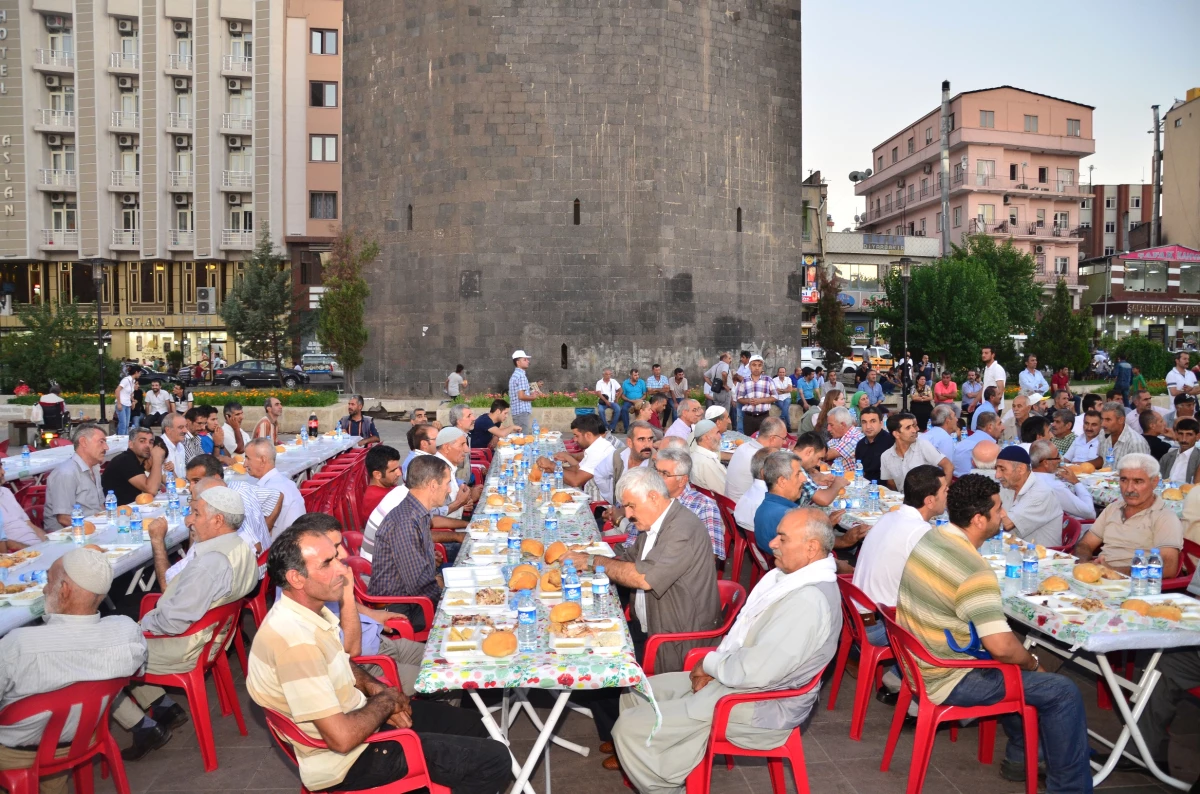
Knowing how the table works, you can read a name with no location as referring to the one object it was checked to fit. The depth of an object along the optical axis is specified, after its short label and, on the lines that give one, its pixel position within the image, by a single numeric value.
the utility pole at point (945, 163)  35.72
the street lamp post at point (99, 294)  19.97
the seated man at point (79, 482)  7.14
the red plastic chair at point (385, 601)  5.13
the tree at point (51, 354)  23.56
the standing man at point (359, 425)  12.55
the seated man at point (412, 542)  5.24
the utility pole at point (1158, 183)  55.59
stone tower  21.67
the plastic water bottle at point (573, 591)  4.38
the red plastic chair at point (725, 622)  4.51
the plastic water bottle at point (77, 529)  6.13
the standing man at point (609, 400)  19.39
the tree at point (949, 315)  30.05
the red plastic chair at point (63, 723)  3.66
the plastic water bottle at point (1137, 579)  4.68
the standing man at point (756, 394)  16.36
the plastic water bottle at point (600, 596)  4.34
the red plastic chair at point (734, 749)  3.84
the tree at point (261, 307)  34.47
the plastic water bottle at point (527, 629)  3.90
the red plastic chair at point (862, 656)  4.84
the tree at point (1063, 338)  28.20
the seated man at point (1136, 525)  5.41
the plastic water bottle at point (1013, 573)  4.77
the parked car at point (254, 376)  35.72
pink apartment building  53.44
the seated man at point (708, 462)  7.89
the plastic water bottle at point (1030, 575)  4.81
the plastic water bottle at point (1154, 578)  4.69
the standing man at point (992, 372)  14.54
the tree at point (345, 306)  21.88
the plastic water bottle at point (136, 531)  6.11
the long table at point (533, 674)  3.59
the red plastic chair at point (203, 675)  4.61
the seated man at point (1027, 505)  6.15
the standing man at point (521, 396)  15.09
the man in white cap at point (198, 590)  4.59
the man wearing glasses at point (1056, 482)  6.47
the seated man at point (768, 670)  3.79
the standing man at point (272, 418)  11.15
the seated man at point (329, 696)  3.32
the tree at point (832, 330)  35.03
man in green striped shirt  3.95
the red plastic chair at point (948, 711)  4.07
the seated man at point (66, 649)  3.64
